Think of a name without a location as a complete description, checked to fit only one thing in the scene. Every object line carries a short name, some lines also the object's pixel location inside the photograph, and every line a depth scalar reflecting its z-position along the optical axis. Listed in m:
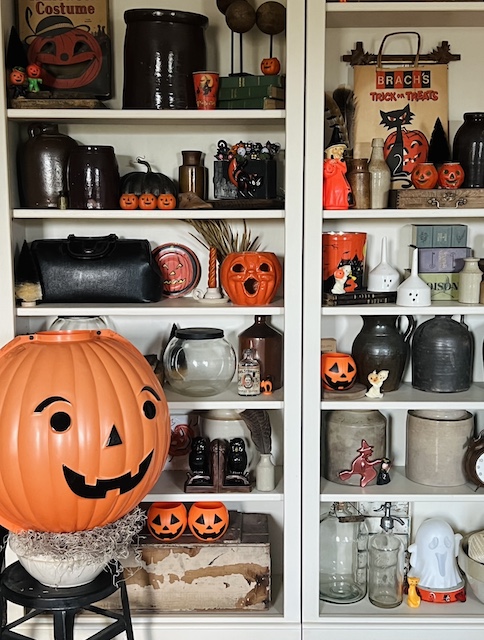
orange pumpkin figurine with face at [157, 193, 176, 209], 2.64
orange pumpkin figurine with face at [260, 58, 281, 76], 2.64
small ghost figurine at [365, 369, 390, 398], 2.70
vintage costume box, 2.68
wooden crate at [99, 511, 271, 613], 2.71
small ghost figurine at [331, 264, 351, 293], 2.67
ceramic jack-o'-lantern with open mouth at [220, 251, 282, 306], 2.65
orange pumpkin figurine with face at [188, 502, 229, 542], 2.73
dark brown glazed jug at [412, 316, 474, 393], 2.73
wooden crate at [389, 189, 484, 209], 2.61
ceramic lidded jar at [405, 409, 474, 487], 2.76
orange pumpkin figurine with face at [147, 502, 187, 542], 2.74
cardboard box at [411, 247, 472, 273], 2.76
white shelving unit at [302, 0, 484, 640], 2.51
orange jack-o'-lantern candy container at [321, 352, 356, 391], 2.69
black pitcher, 2.76
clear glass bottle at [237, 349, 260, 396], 2.69
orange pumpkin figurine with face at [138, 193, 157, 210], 2.63
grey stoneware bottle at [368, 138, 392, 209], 2.64
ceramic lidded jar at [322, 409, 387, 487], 2.75
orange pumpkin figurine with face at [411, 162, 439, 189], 2.65
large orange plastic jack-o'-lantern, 2.09
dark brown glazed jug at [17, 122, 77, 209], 2.65
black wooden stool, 2.17
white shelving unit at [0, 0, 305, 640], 2.54
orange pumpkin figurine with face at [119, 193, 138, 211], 2.64
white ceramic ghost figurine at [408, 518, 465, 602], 2.80
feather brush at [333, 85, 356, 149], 2.81
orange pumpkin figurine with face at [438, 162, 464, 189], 2.63
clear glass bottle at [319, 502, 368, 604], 2.87
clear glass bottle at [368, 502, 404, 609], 2.79
